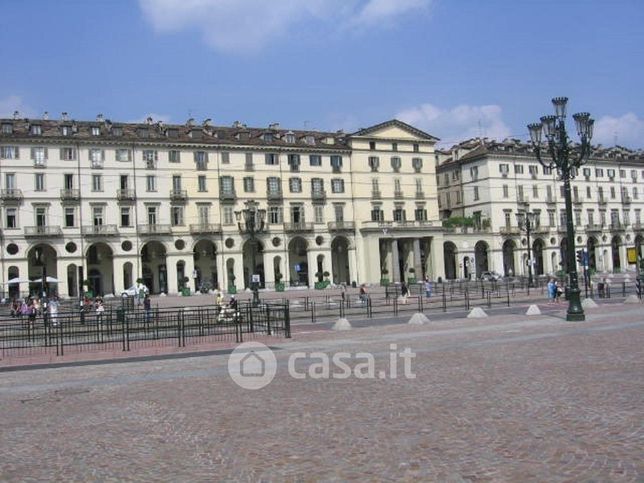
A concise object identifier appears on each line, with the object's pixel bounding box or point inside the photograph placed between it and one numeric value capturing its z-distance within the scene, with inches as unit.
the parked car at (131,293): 1922.5
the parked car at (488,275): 2810.0
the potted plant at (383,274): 2900.1
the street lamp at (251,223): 1290.2
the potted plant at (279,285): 2581.2
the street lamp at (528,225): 2093.8
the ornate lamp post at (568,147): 935.0
